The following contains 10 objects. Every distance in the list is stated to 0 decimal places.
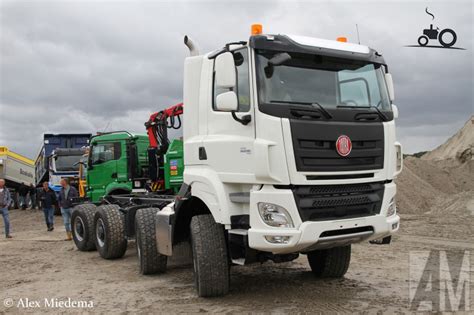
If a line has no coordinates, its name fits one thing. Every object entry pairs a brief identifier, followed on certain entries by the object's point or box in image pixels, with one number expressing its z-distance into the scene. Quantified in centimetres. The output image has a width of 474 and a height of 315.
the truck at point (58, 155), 2202
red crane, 1173
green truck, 1259
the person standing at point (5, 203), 1445
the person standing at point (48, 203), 1518
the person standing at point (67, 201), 1359
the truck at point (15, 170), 2758
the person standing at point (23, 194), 2736
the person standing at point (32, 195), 2768
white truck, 527
